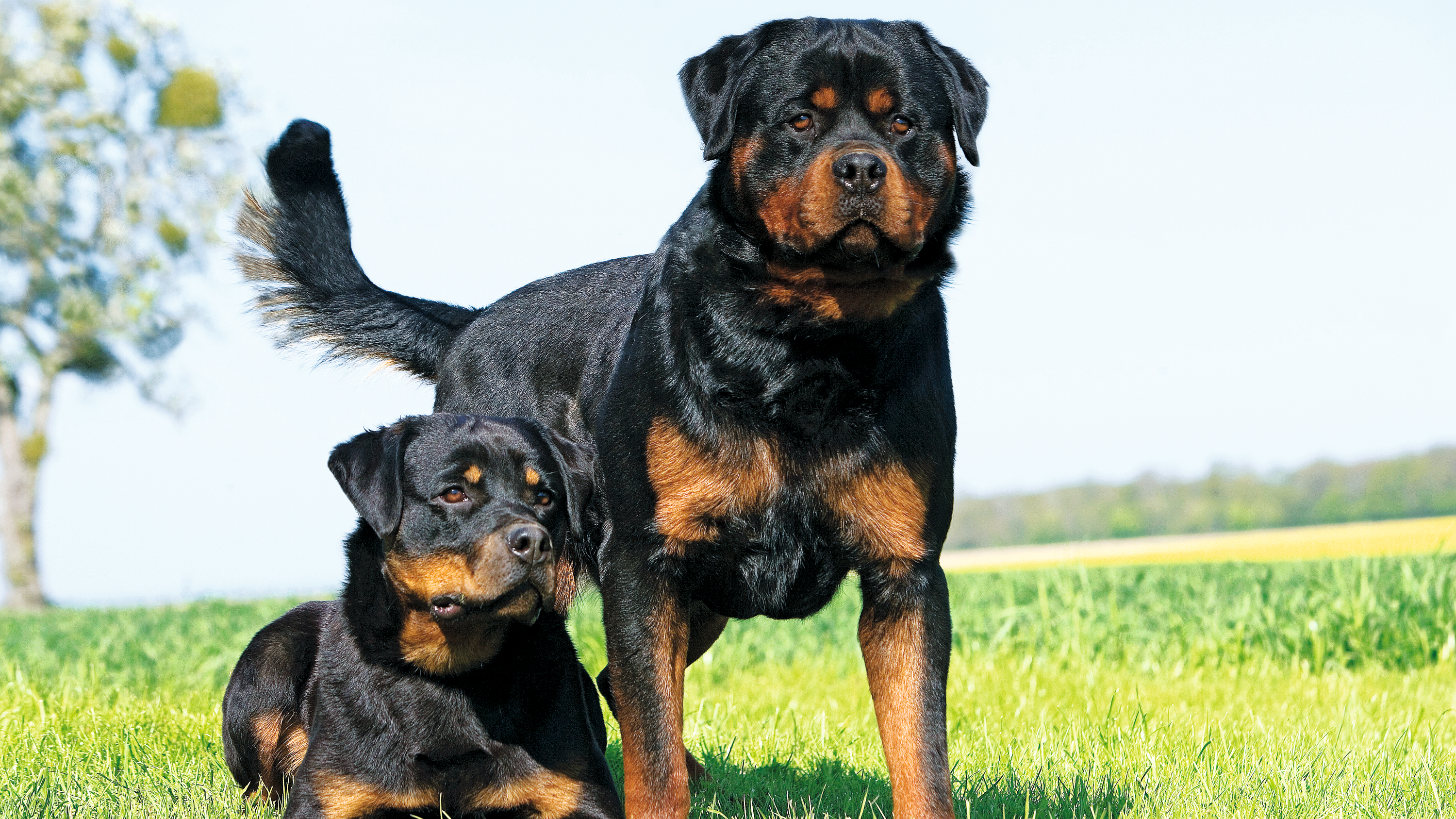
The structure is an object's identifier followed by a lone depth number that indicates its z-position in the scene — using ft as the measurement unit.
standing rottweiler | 10.38
